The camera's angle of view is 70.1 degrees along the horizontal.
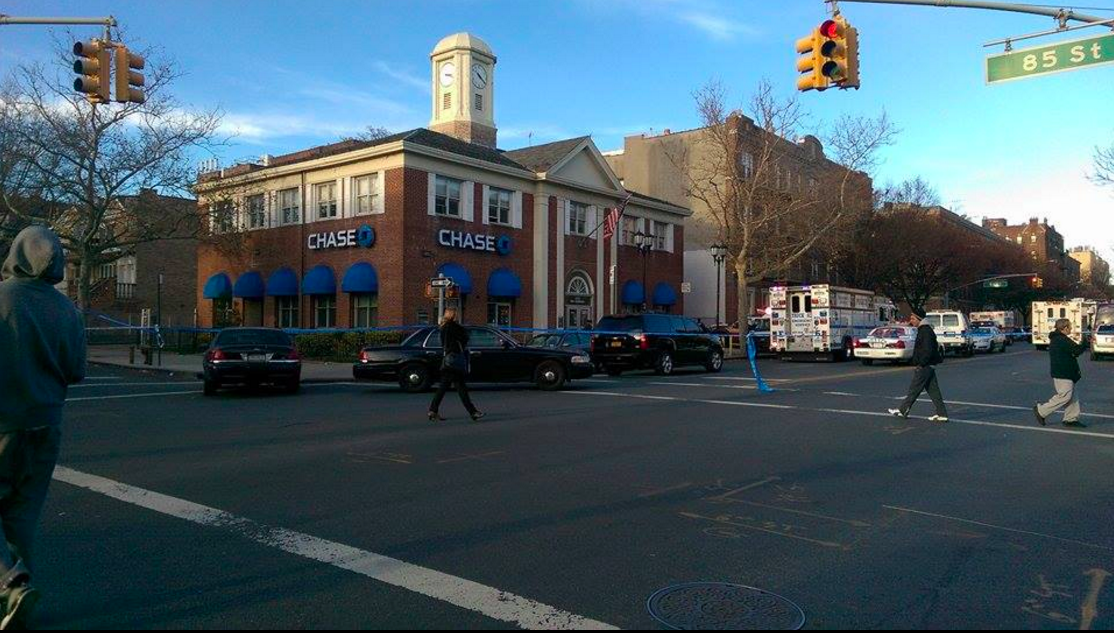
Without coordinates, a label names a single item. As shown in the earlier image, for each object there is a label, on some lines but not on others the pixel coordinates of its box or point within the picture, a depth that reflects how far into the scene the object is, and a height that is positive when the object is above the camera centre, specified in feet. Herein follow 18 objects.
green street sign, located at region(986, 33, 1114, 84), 39.29 +13.51
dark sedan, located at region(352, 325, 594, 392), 57.36 -2.61
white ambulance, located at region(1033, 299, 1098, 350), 146.20 +2.30
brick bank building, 100.78 +12.82
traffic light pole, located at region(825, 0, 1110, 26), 39.04 +15.85
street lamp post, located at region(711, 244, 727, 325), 119.44 +11.29
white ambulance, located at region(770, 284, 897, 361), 102.73 +0.60
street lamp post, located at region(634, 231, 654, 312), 136.56 +14.24
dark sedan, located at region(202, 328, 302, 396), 53.52 -2.31
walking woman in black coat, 39.75 -1.70
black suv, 73.56 -1.59
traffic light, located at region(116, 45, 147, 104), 44.83 +14.26
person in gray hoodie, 13.47 -1.04
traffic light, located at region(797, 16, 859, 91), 41.52 +14.23
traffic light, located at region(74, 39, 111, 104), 43.50 +14.21
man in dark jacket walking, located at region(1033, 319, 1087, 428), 39.58 -2.58
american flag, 116.88 +15.34
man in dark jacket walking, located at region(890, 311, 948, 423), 41.68 -2.55
